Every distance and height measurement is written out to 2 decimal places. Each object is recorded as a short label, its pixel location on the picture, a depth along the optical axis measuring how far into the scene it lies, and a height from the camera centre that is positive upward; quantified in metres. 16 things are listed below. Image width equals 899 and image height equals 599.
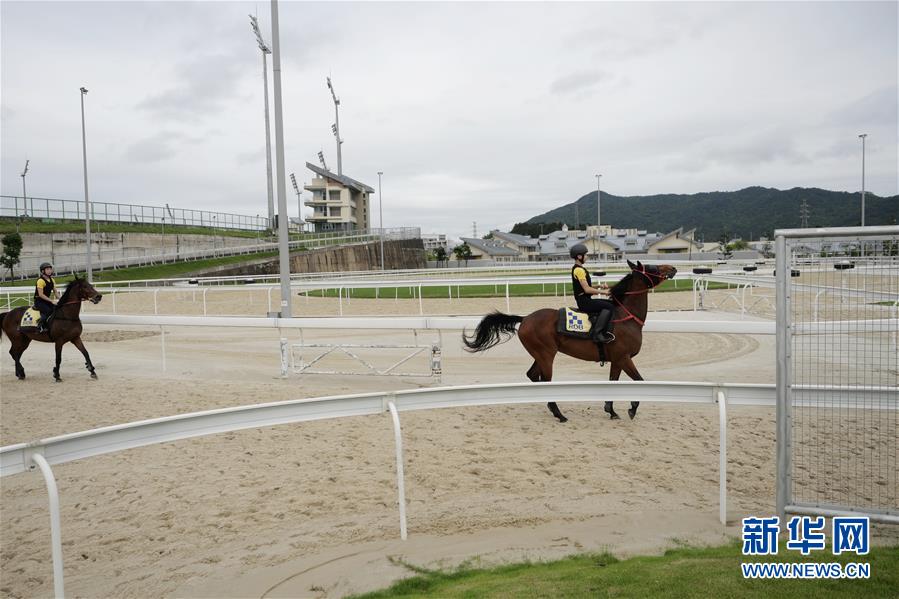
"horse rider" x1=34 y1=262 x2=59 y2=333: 9.70 -0.32
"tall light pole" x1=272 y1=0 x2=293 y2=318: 12.88 +2.45
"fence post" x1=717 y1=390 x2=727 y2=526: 3.88 -1.37
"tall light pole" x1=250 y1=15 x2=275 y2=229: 32.66 +9.27
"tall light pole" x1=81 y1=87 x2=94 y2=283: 24.03 +5.08
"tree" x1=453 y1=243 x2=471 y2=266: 69.31 +1.89
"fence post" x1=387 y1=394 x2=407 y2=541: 3.72 -1.29
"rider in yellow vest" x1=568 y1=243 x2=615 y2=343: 6.62 -0.40
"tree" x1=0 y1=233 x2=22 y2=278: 27.89 +1.41
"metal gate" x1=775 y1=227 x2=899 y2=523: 3.62 -0.97
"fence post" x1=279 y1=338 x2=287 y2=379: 9.31 -1.36
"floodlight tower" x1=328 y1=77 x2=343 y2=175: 65.38 +16.24
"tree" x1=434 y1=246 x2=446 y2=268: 72.25 +1.77
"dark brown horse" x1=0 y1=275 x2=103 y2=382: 9.68 -0.69
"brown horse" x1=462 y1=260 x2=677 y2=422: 6.67 -0.80
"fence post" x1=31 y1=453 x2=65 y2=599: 2.70 -1.19
